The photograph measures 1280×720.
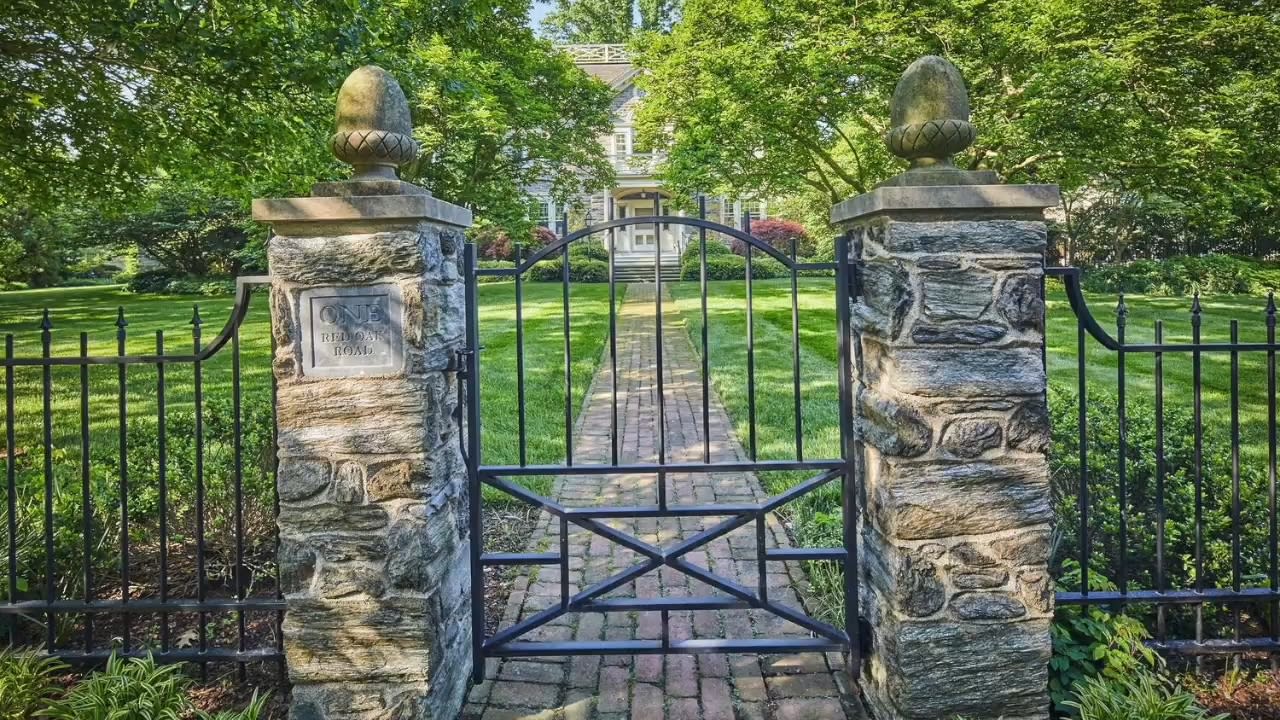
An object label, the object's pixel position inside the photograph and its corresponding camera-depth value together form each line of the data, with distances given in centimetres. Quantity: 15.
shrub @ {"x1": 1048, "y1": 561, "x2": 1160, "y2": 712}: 272
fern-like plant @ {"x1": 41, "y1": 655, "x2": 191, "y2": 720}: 262
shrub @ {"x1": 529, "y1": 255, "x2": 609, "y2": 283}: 2500
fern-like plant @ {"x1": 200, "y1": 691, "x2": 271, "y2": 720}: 256
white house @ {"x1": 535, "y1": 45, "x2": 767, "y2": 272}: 2942
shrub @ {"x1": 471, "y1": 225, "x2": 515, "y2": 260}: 2872
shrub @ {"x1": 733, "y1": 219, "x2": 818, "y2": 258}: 3192
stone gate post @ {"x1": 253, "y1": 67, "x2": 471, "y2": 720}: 257
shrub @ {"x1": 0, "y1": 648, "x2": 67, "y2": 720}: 268
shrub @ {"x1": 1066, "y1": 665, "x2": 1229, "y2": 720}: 246
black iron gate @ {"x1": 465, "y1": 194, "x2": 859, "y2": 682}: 290
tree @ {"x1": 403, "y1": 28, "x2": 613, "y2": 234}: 1582
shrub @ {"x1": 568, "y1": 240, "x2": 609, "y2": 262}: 2650
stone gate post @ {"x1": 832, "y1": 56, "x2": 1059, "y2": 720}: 254
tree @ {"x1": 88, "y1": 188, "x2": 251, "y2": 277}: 2469
